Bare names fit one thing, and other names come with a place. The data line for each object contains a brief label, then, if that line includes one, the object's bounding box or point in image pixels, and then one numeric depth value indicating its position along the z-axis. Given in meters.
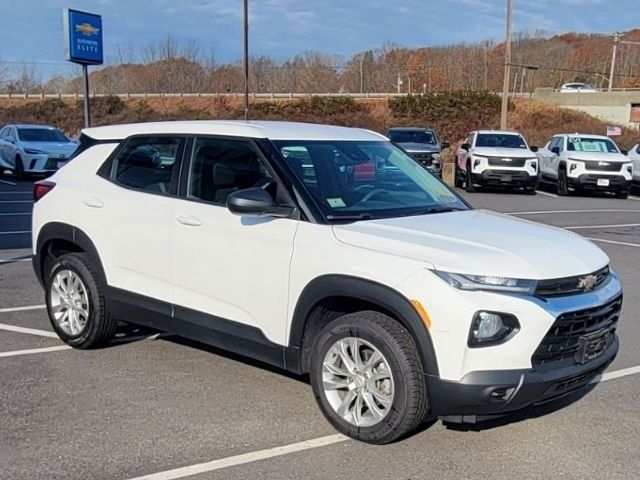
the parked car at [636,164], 21.44
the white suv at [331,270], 3.64
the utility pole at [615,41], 67.26
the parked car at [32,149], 20.38
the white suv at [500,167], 20.28
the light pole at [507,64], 31.74
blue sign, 19.62
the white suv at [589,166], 20.06
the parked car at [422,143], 21.53
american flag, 32.79
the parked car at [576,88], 64.38
